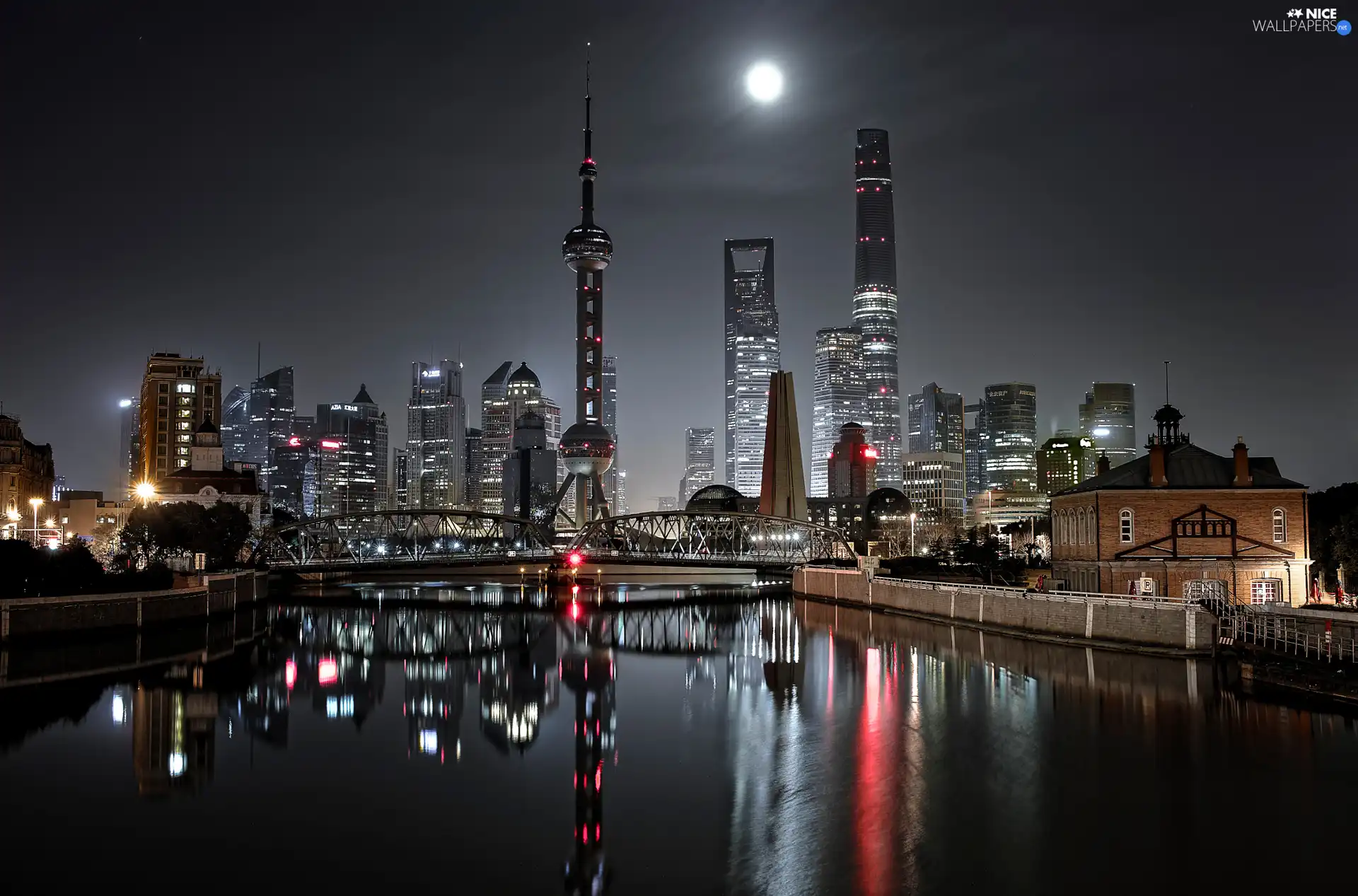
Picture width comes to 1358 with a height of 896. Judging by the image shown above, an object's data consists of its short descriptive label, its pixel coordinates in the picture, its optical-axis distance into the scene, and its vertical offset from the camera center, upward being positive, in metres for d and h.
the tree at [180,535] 86.62 -1.15
